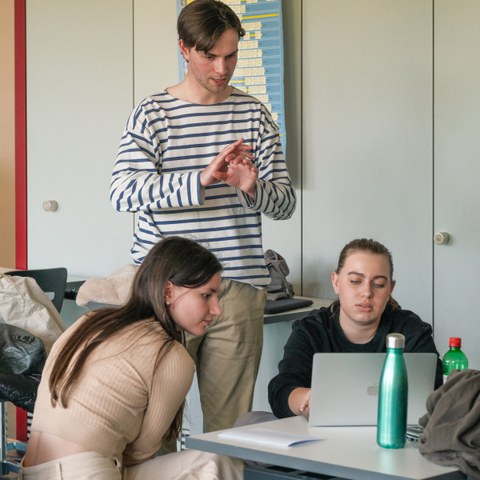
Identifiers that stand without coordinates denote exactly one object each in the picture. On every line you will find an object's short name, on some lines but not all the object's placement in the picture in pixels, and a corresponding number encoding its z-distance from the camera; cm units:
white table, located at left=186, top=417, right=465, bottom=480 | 245
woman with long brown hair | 291
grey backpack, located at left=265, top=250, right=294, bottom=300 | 519
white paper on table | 267
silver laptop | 286
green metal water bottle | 266
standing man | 368
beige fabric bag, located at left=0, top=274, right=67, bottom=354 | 453
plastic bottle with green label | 427
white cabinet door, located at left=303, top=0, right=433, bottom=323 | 497
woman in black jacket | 345
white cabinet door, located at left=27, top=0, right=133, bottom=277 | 632
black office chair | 383
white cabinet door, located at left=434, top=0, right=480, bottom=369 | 478
